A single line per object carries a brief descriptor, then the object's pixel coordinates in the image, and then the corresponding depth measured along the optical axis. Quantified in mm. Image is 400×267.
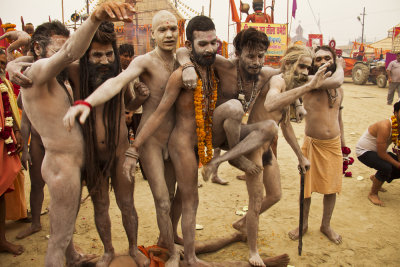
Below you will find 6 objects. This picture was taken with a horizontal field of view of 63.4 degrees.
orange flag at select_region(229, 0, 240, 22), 15583
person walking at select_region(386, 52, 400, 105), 12236
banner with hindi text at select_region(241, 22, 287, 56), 15728
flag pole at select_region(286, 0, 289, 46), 15486
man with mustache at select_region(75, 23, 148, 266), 2773
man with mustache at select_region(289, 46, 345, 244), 3953
